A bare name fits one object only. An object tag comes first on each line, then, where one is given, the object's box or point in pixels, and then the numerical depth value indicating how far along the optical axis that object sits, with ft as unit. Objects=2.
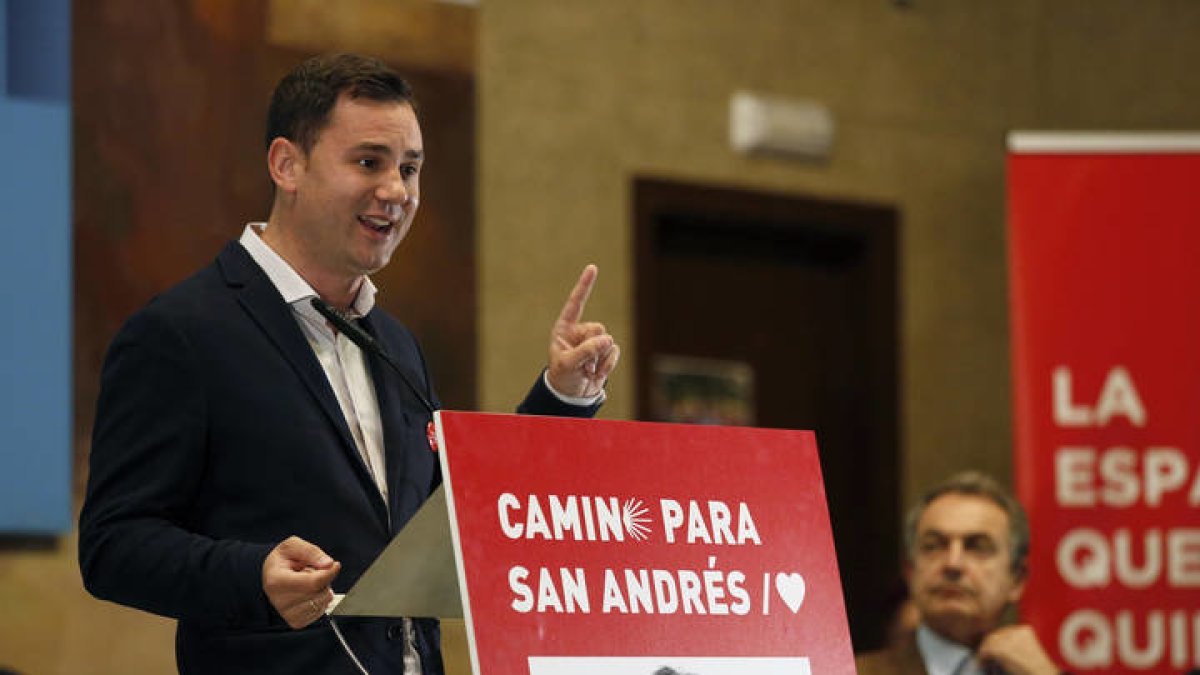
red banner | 30.65
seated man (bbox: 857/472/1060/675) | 25.51
